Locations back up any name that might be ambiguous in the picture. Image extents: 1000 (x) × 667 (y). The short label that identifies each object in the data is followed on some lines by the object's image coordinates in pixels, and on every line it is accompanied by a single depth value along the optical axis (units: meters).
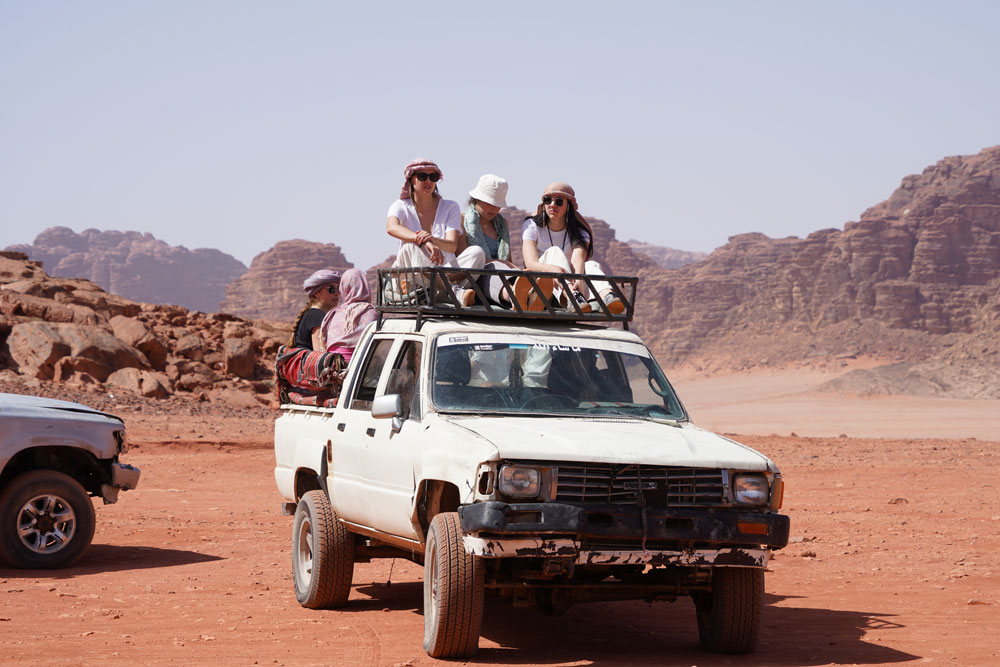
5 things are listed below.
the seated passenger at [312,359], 19.64
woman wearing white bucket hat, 19.89
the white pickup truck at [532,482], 13.85
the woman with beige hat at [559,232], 20.42
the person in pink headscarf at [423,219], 19.98
